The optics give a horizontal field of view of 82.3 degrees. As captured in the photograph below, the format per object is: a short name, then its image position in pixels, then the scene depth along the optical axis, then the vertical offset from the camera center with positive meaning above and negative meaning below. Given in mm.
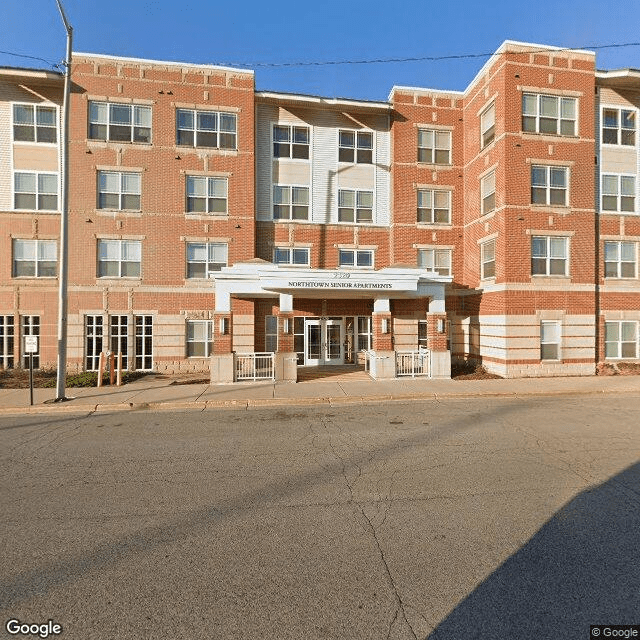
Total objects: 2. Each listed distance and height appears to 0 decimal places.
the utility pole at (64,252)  10961 +2002
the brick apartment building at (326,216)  15766 +4901
